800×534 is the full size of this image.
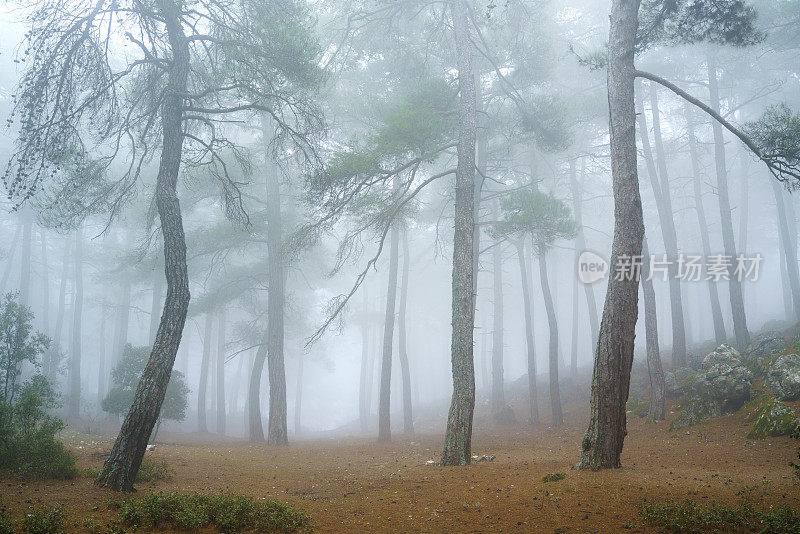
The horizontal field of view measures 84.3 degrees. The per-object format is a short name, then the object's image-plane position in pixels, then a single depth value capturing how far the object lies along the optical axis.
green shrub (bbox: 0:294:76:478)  6.65
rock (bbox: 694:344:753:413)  11.27
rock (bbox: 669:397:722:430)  11.48
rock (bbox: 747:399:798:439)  8.83
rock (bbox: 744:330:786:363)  13.60
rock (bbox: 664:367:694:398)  14.23
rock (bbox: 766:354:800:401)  9.50
